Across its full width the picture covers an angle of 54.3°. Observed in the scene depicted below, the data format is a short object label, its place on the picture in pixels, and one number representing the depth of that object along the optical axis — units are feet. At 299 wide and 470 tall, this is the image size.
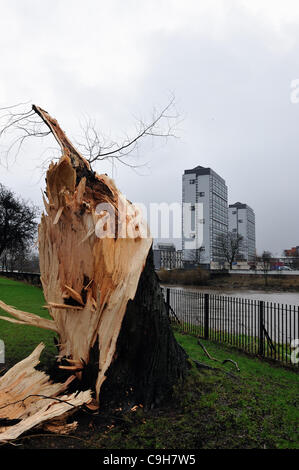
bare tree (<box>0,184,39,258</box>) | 83.10
